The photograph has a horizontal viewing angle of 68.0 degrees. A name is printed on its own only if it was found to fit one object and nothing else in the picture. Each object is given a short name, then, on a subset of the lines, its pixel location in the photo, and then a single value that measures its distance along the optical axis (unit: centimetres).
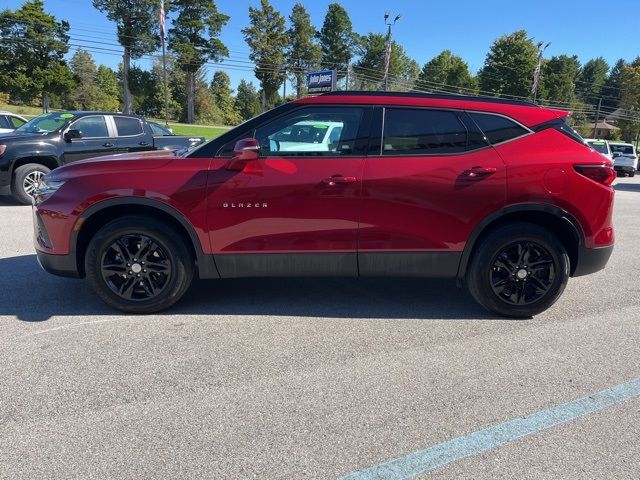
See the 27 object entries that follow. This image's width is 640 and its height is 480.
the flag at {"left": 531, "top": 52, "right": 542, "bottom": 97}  4500
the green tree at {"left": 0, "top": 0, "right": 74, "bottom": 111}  4819
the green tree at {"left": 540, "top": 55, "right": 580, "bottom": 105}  7544
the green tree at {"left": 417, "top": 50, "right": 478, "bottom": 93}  7725
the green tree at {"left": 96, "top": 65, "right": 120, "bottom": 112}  6844
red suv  376
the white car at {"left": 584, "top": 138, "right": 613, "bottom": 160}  2066
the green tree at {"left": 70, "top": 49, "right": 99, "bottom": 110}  6512
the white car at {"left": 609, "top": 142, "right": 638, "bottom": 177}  2423
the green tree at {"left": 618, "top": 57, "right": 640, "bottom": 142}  6200
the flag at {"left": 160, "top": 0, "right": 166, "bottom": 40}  3659
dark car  868
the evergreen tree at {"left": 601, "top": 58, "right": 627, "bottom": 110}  10176
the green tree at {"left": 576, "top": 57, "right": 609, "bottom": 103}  10468
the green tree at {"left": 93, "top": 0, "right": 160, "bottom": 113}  5597
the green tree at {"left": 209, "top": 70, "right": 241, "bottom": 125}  8219
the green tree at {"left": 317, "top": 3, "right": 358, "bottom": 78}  7781
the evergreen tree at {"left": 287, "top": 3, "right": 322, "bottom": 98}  7394
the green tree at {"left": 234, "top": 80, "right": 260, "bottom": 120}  8906
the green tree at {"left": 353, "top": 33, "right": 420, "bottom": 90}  8125
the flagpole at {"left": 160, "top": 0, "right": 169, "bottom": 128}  3661
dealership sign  2800
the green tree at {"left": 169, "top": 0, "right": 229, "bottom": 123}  6219
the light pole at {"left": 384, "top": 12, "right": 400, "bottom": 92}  3541
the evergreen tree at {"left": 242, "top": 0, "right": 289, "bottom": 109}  6981
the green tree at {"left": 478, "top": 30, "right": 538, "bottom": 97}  7056
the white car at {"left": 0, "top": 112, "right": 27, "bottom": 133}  1567
